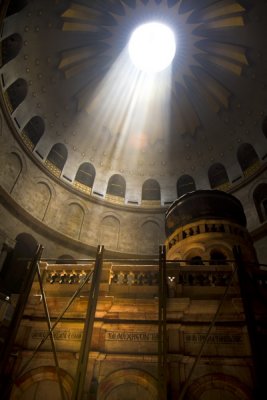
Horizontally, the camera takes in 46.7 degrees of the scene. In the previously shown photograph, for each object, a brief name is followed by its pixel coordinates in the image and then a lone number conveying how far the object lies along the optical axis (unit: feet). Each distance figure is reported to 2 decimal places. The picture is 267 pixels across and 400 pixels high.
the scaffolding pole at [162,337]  18.20
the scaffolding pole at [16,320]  20.26
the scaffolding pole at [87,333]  18.26
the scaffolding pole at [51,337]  19.03
